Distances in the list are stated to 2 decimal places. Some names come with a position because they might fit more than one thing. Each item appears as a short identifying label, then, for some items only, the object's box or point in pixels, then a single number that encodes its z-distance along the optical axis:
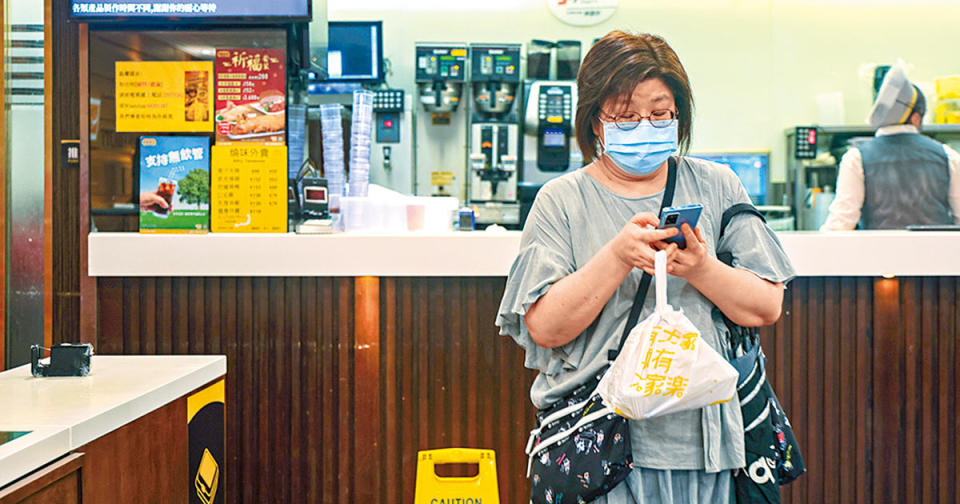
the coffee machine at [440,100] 5.59
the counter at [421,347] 2.68
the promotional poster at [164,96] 2.91
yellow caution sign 2.38
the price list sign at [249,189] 2.88
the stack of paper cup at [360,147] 3.16
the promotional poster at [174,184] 2.87
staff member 3.49
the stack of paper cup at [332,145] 3.23
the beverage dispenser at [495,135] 5.52
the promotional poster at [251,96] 2.94
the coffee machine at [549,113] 5.53
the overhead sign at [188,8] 2.80
